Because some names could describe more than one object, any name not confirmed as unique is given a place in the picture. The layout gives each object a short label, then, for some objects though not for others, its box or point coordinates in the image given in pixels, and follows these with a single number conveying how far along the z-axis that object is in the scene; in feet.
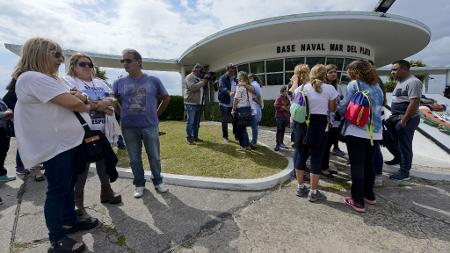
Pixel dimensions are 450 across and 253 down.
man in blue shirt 11.18
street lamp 36.24
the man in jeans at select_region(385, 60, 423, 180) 13.43
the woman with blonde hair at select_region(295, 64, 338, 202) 11.07
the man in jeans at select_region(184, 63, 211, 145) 20.49
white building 36.83
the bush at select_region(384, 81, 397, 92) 83.84
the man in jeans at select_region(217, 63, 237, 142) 20.43
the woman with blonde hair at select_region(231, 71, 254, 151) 18.37
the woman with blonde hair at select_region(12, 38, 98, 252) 6.88
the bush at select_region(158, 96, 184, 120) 48.24
